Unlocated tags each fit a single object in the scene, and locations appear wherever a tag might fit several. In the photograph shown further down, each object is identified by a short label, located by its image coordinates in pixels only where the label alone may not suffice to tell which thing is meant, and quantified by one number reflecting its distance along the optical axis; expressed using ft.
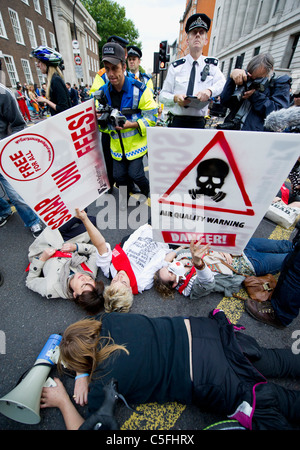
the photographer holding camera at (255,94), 8.51
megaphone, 4.28
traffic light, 31.34
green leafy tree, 108.78
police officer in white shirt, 8.39
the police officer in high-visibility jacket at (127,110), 7.03
